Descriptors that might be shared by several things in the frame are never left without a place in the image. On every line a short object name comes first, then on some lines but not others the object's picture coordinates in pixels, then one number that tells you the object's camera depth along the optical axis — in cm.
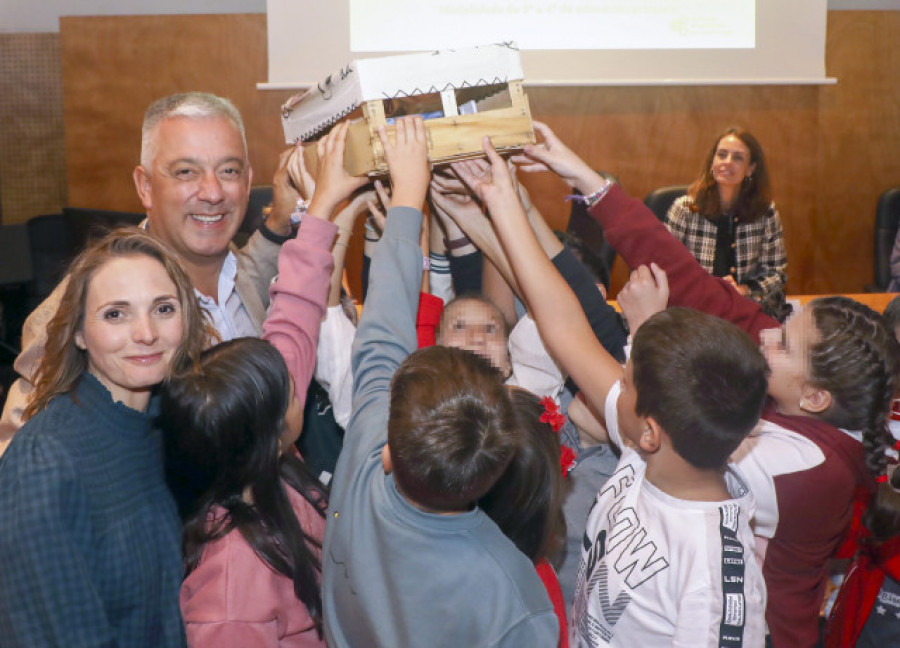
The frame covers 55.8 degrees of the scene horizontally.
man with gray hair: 181
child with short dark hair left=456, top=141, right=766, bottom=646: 122
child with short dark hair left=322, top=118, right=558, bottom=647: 112
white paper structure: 153
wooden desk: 302
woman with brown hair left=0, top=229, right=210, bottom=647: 120
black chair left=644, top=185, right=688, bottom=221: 444
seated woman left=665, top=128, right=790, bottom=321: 411
